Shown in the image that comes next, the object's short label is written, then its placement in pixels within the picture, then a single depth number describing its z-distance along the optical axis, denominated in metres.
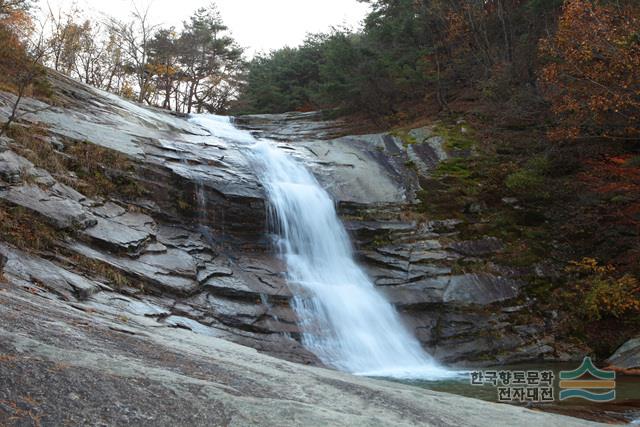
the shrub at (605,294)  10.69
